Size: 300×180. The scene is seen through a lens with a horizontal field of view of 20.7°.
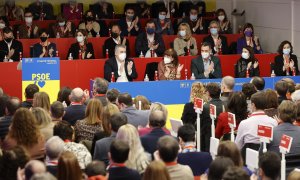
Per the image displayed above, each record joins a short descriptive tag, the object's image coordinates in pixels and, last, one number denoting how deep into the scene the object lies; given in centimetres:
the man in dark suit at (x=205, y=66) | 1647
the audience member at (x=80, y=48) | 1764
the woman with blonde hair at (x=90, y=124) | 990
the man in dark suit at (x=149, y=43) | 1816
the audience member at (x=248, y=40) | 1847
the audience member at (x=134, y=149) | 821
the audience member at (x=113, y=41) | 1797
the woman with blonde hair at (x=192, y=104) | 1184
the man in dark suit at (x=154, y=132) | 912
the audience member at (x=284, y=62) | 1686
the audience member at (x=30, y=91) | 1164
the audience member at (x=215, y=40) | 1852
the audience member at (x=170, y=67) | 1608
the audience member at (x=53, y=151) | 775
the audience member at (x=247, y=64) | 1652
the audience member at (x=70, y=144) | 855
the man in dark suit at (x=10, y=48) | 1758
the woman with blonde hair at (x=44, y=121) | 939
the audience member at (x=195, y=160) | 844
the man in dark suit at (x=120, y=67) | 1623
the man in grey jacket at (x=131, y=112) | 1042
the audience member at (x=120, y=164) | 752
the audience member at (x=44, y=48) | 1727
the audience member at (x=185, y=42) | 1803
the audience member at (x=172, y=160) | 765
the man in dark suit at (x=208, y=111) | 1154
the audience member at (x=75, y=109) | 1071
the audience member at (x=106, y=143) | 888
